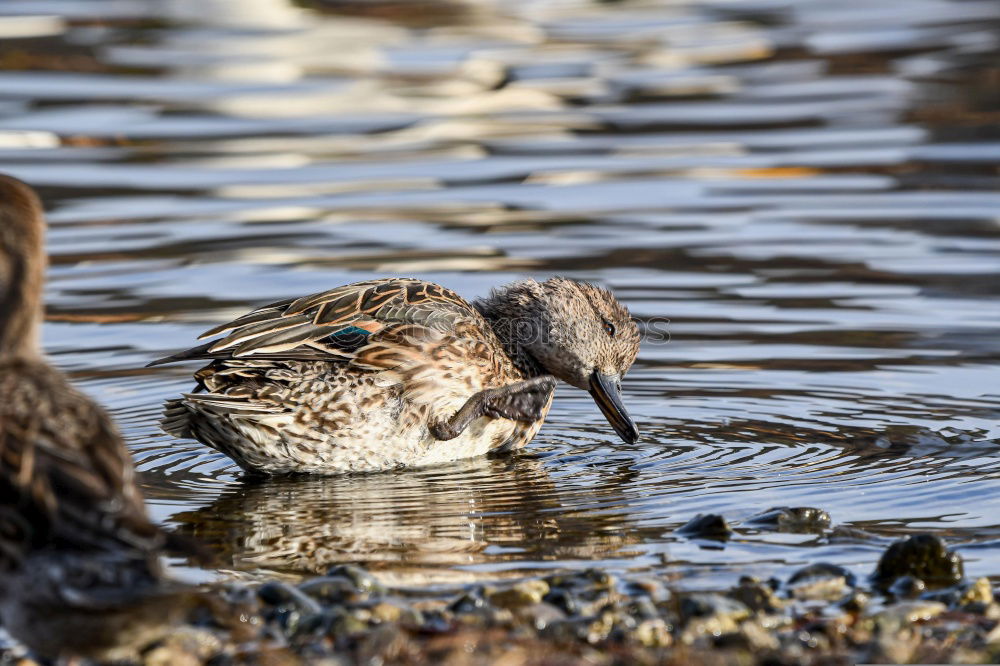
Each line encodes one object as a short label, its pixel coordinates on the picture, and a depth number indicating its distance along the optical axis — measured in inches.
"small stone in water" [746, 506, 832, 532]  522.9
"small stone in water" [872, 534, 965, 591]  465.4
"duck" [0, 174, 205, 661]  363.6
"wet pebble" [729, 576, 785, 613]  445.1
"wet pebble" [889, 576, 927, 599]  456.8
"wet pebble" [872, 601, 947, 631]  427.8
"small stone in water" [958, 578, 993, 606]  447.8
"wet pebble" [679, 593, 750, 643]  425.7
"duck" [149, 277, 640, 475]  604.7
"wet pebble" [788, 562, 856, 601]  456.4
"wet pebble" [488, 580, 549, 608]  454.0
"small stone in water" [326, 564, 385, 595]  467.8
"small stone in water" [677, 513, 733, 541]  518.0
